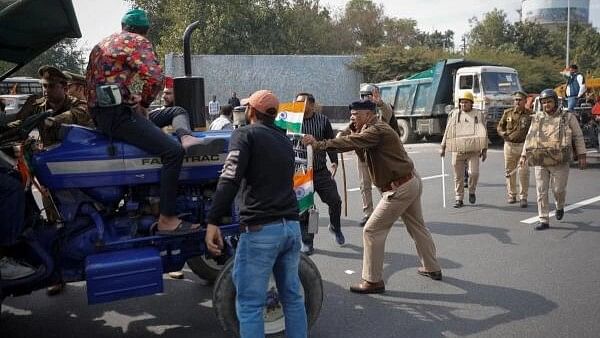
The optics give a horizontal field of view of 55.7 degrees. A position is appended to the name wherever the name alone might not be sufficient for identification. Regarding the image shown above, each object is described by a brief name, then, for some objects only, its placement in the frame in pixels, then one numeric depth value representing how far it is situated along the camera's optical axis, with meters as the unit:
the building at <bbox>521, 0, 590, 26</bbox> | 69.31
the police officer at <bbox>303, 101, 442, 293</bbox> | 5.08
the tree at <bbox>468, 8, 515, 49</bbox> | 47.94
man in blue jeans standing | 3.25
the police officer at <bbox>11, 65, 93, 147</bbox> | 4.88
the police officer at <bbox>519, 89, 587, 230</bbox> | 7.34
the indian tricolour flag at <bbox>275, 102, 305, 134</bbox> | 5.34
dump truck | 18.23
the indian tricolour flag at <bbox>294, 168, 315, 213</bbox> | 4.72
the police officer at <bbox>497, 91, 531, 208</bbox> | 9.23
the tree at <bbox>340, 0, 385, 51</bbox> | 48.37
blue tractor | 3.72
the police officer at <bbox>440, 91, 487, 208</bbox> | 8.91
